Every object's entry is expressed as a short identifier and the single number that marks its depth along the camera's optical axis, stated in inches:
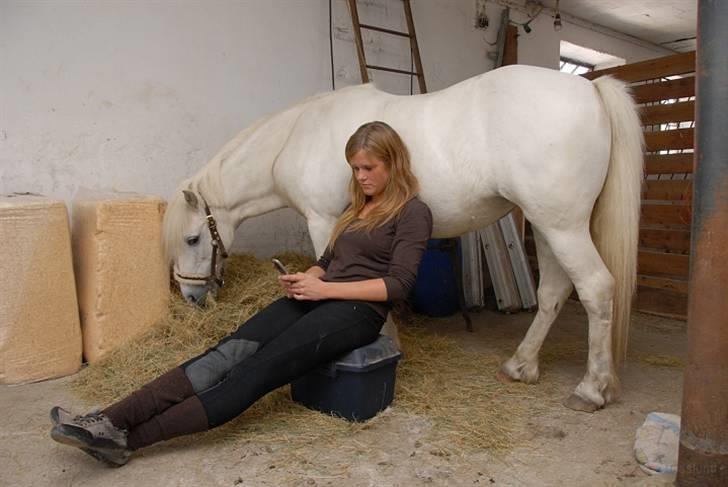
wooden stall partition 146.9
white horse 80.7
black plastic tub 75.7
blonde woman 63.9
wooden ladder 139.6
